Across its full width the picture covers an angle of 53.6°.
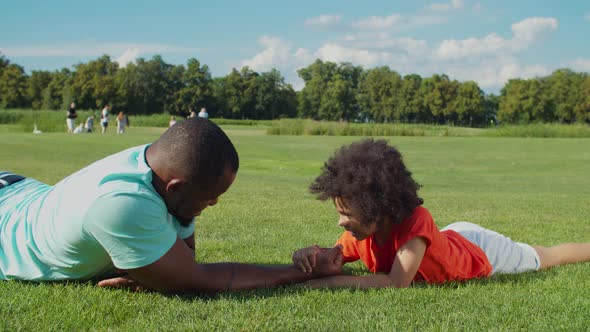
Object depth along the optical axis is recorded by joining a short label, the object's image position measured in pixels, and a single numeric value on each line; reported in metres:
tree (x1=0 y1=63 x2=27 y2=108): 82.12
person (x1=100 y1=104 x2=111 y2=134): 41.17
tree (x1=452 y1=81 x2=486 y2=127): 100.50
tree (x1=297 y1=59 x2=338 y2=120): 120.04
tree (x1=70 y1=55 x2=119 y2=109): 92.00
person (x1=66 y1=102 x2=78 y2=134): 38.31
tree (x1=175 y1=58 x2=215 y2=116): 104.12
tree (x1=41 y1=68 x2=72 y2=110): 89.50
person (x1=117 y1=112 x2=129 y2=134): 40.12
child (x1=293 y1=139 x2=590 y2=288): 4.00
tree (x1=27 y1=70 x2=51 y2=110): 89.75
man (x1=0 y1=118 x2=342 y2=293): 3.26
